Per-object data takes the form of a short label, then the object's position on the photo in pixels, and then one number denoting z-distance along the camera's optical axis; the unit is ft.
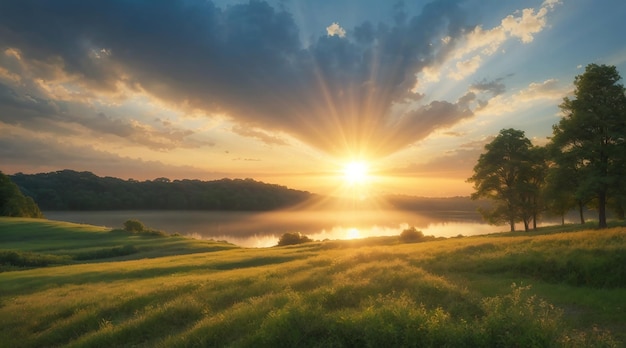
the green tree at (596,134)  104.17
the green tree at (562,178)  110.63
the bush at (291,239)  226.17
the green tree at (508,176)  160.97
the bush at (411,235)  167.22
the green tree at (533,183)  159.44
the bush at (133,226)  233.35
